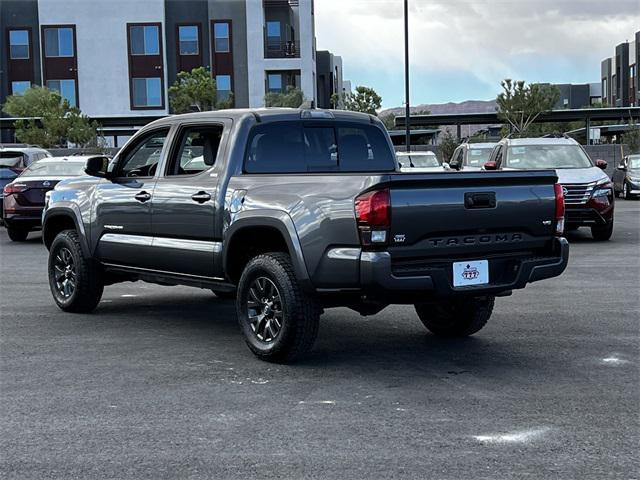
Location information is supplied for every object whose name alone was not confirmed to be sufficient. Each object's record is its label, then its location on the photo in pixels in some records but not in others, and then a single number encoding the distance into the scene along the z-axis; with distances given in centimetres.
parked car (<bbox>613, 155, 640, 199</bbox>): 2938
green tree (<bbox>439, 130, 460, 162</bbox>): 4506
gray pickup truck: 665
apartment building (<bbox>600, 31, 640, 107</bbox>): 8056
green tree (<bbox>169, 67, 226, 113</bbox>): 4847
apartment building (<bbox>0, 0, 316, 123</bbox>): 5538
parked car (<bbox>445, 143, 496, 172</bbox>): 2403
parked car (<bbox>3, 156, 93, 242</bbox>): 1812
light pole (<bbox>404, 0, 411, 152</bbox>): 3484
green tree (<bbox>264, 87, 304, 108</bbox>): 4909
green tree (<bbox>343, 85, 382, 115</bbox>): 5122
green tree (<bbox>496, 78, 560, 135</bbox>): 5214
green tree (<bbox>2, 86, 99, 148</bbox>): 4403
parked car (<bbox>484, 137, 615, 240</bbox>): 1659
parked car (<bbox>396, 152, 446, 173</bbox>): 2432
